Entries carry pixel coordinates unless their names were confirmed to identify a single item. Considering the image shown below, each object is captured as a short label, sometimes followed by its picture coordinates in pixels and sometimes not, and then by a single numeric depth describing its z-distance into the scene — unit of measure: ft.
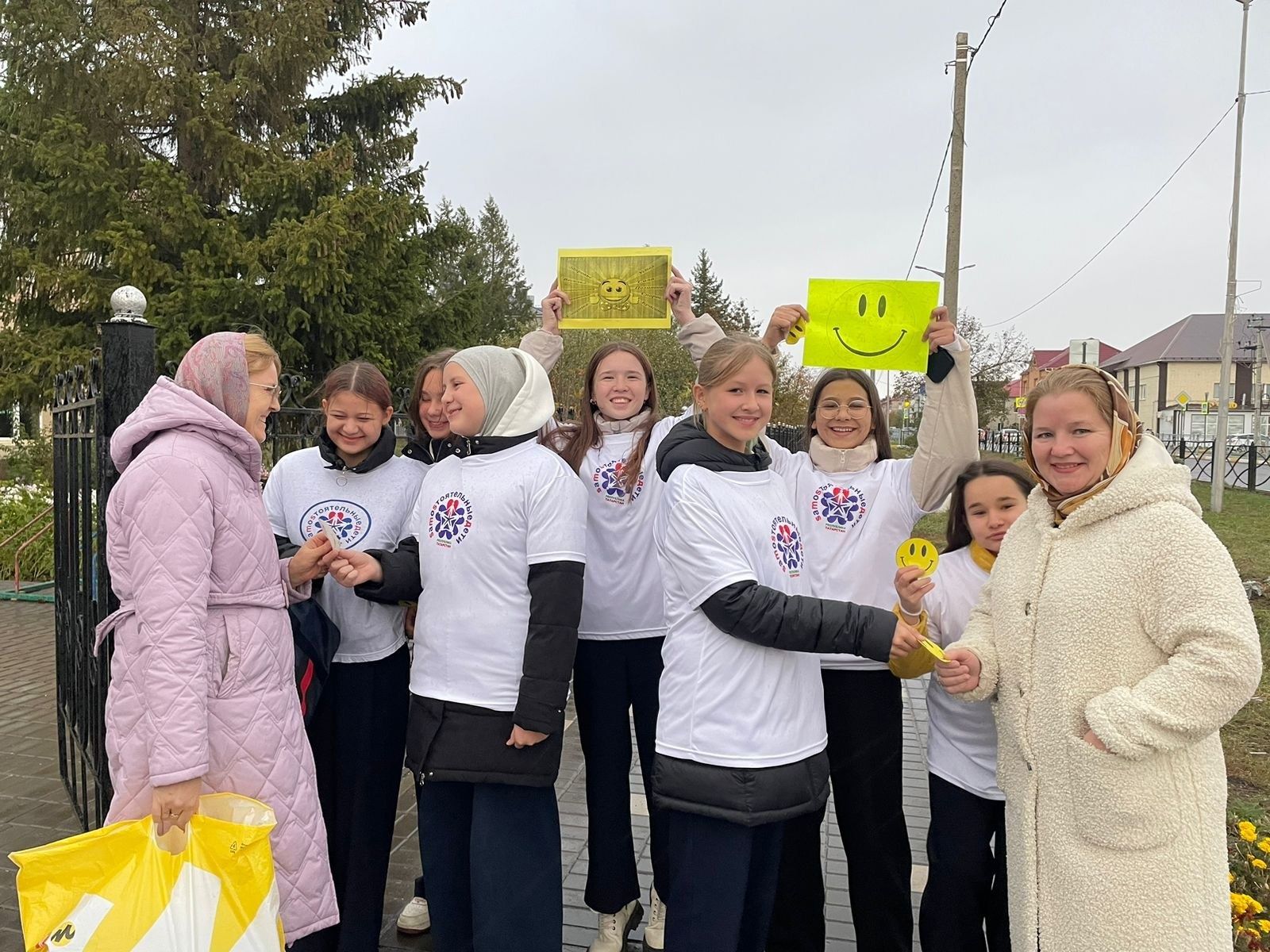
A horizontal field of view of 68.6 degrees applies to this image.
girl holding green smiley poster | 9.73
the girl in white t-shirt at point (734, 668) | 7.75
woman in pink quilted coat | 7.43
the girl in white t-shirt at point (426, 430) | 11.16
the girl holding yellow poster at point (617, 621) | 10.71
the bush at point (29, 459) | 43.86
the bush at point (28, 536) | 36.29
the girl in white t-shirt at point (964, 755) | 8.81
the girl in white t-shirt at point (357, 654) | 10.19
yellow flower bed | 9.48
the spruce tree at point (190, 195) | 43.68
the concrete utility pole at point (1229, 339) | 65.92
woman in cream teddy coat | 6.24
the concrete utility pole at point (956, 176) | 43.55
